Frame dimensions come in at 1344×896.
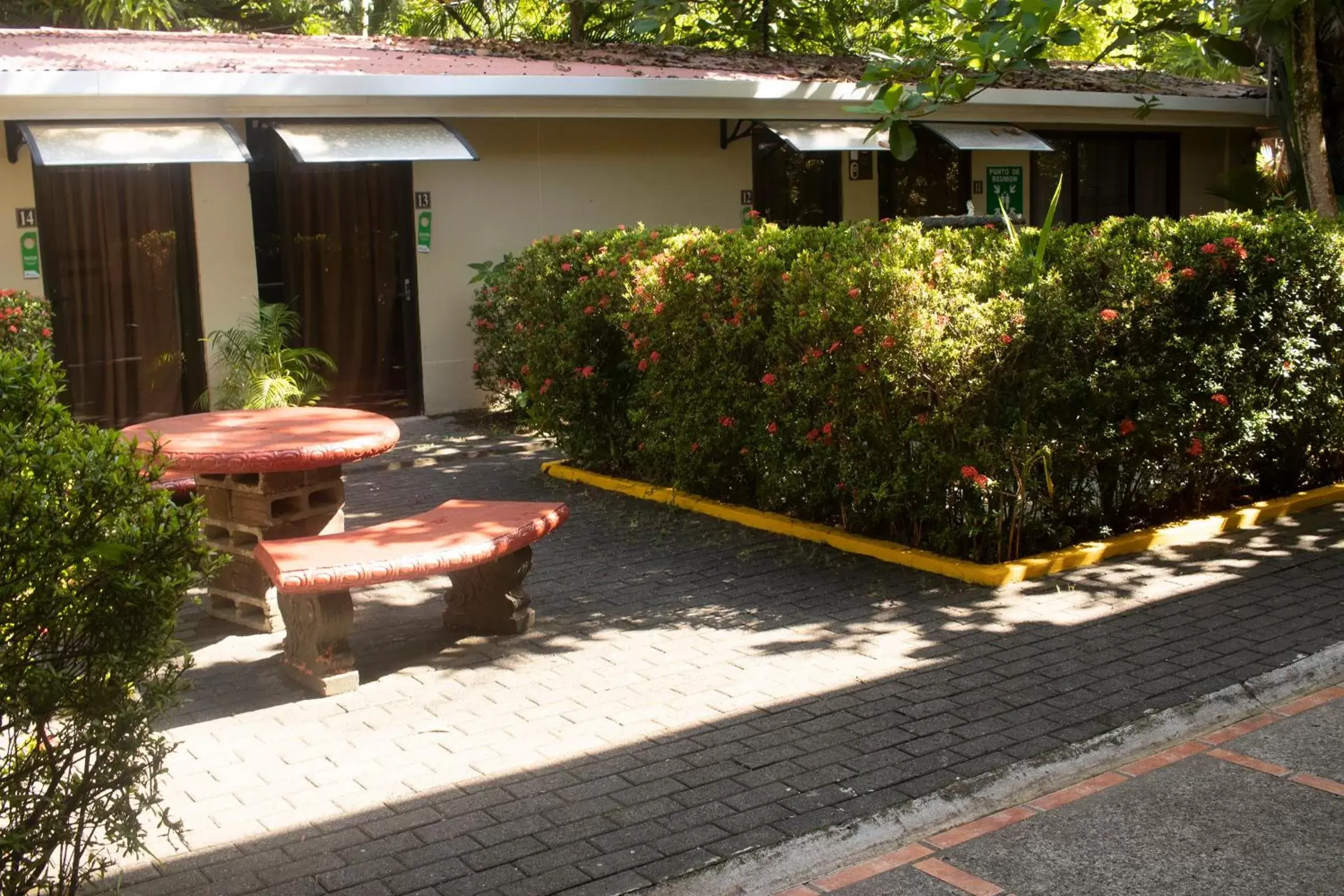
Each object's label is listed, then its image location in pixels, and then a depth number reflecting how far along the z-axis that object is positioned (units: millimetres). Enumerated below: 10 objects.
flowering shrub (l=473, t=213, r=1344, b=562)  7164
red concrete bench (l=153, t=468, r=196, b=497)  7855
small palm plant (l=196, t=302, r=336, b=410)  11469
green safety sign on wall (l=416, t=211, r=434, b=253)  12898
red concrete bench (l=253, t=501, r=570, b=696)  5594
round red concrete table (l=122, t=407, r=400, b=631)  6316
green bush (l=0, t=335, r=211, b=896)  3266
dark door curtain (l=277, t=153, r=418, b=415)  12367
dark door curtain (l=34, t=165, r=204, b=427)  11164
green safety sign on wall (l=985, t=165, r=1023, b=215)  17422
